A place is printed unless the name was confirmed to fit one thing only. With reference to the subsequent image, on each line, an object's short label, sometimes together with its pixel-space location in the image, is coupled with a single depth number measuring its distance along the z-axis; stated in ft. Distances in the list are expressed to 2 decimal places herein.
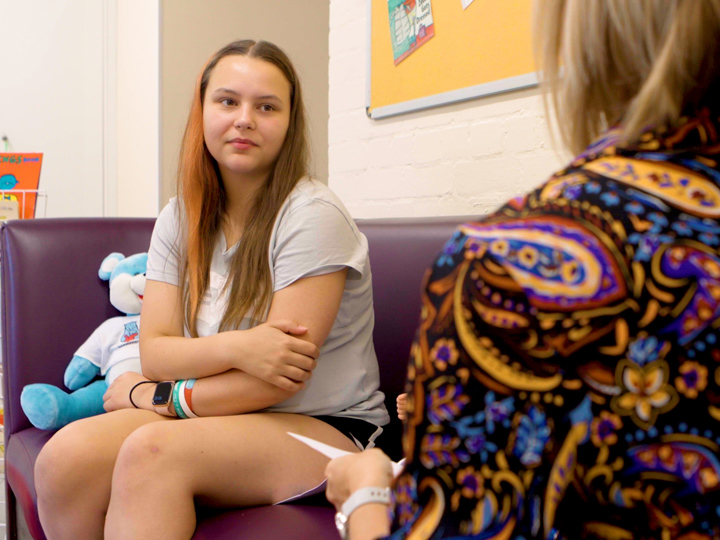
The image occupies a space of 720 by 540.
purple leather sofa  4.59
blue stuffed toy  4.74
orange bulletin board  5.09
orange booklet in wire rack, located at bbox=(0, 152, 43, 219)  7.01
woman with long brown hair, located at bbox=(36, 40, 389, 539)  3.36
